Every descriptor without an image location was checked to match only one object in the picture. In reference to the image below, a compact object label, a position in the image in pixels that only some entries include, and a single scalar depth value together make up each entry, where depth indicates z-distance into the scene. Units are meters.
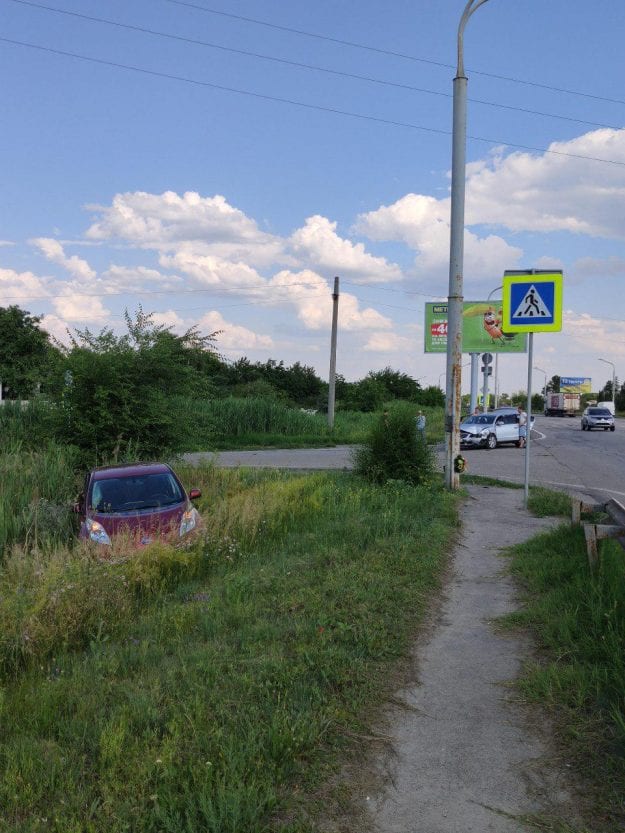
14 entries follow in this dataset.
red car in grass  9.07
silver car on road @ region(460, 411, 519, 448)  31.50
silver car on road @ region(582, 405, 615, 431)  49.66
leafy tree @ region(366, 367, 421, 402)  83.44
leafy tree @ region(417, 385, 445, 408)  80.80
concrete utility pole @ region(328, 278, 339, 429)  36.84
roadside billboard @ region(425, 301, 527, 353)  49.47
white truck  96.31
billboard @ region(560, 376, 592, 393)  118.51
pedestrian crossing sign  11.27
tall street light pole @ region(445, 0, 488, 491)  13.10
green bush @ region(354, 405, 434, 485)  13.65
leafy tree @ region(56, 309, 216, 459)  15.05
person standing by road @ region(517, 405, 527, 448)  32.51
